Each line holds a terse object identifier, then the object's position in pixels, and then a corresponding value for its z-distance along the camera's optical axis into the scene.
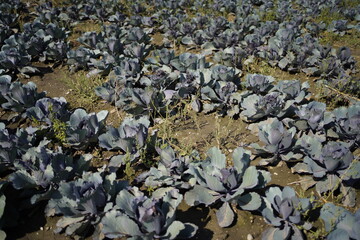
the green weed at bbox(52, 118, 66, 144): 3.33
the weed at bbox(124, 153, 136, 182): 2.86
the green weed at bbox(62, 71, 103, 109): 4.43
